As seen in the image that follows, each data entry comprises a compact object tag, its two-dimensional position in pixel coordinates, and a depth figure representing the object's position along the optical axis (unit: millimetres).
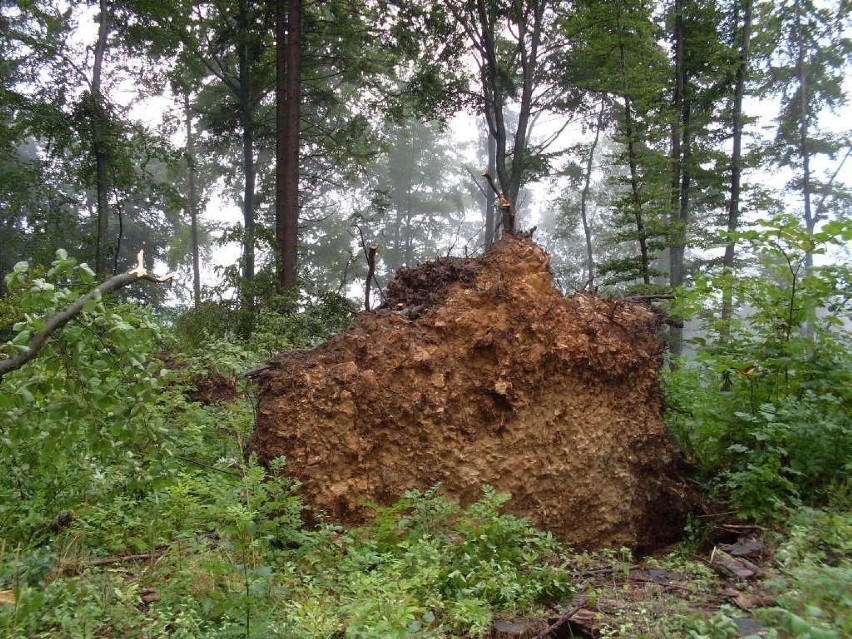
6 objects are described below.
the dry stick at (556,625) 2998
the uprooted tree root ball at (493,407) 4219
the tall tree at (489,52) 13812
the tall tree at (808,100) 19000
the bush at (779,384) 4344
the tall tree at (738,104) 12328
